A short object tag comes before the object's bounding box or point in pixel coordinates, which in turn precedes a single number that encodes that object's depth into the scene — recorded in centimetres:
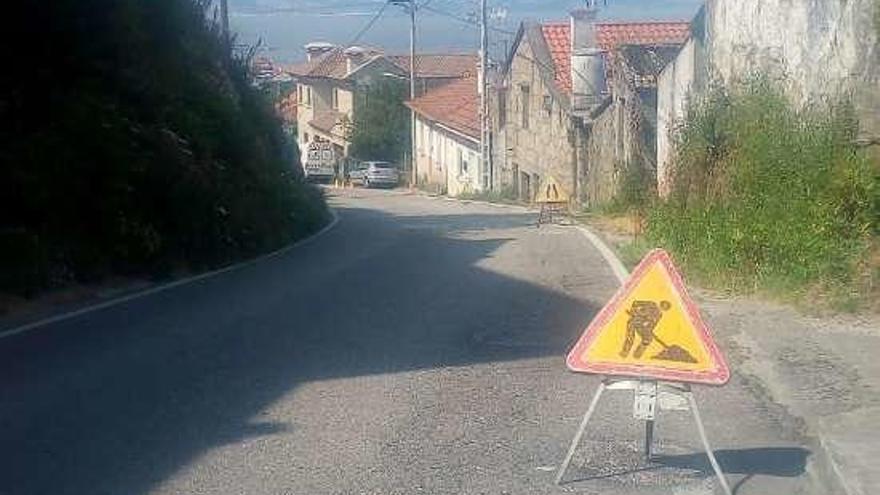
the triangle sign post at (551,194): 3562
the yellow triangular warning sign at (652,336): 773
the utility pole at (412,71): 6514
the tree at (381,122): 7656
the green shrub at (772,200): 1509
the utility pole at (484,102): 5125
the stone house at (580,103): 3766
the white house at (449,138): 6091
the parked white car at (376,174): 7412
